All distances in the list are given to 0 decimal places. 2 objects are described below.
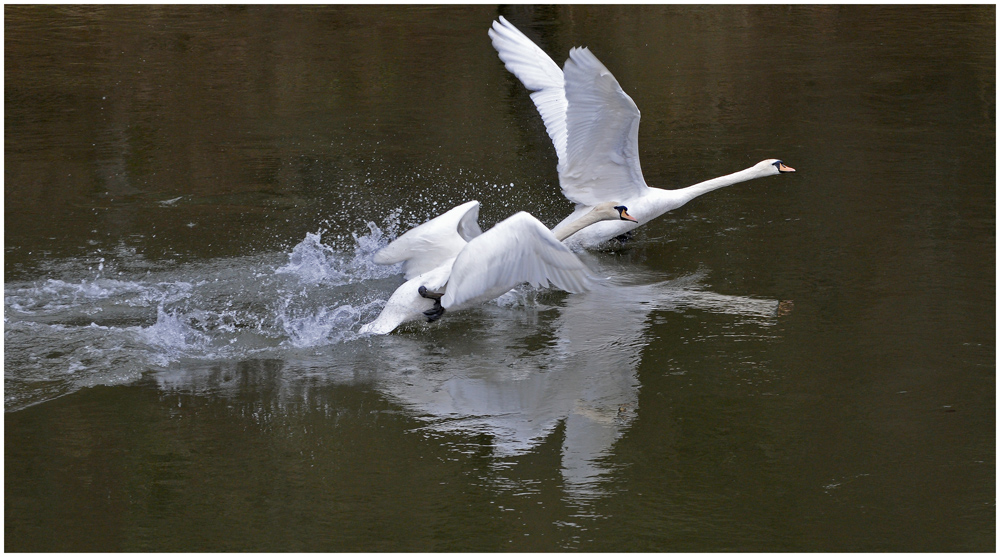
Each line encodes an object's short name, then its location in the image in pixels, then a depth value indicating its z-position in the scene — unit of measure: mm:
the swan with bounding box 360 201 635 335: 13336
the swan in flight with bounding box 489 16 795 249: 16391
